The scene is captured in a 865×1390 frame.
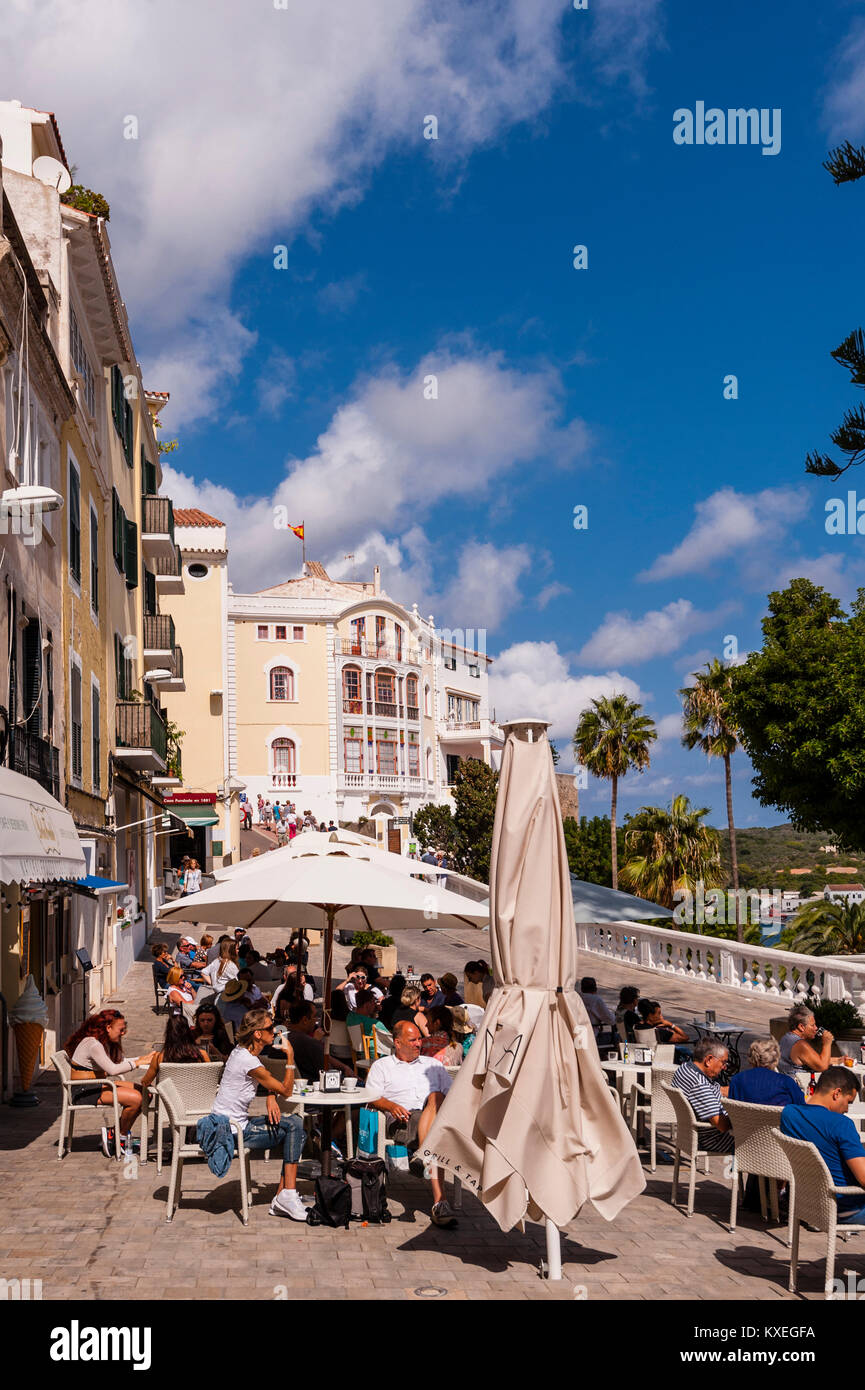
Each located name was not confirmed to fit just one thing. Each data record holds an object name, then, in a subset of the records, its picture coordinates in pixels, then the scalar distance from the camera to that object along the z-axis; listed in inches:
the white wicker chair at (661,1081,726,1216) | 344.8
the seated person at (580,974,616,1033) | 515.5
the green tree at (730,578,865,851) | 666.8
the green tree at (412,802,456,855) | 2516.0
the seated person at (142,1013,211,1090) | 386.0
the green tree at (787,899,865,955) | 1081.4
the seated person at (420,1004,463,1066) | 406.9
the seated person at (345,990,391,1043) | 468.8
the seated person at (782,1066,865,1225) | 276.1
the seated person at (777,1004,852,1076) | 395.2
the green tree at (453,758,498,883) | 2440.9
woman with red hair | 421.1
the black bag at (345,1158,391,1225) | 330.3
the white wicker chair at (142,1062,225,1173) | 365.7
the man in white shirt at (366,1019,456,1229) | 365.7
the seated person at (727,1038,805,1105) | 336.5
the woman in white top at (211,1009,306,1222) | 344.2
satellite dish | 758.5
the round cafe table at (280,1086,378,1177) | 346.3
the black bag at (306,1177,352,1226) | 326.6
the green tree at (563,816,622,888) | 2181.3
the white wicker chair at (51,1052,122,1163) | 409.7
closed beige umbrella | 276.1
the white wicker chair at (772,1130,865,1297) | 266.2
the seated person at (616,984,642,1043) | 505.0
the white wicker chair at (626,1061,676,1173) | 375.6
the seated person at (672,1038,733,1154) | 360.8
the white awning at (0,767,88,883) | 365.1
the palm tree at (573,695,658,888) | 1974.7
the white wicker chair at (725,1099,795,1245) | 303.1
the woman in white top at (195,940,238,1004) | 687.7
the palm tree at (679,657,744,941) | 1831.9
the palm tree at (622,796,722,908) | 1638.8
